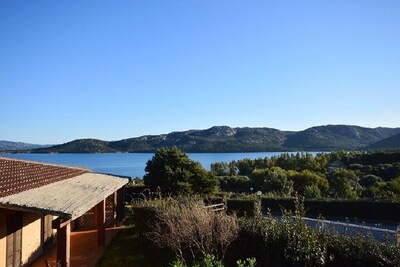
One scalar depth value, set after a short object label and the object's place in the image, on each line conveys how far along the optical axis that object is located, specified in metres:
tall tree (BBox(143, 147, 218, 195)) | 21.17
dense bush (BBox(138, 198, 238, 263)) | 10.09
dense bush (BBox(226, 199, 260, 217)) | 17.77
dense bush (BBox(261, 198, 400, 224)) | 21.47
